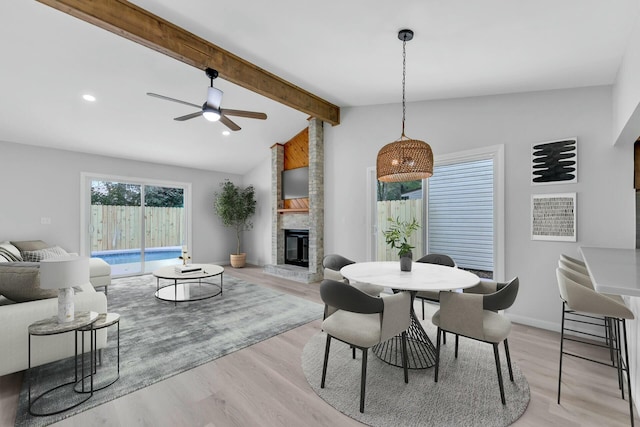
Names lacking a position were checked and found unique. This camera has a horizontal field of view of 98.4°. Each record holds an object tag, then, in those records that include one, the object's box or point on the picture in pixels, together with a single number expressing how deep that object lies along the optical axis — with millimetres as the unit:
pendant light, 2363
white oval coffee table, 3787
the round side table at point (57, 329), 1710
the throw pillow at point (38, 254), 3968
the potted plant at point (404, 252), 2455
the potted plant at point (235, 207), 6656
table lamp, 1767
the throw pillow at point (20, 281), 1965
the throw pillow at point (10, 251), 3528
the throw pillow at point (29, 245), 4320
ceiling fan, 3076
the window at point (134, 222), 5426
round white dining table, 2012
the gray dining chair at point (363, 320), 1804
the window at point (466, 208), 3381
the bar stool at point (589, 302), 1611
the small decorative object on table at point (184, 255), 4230
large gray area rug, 2047
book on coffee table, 4012
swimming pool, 5602
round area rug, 1696
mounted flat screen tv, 5758
